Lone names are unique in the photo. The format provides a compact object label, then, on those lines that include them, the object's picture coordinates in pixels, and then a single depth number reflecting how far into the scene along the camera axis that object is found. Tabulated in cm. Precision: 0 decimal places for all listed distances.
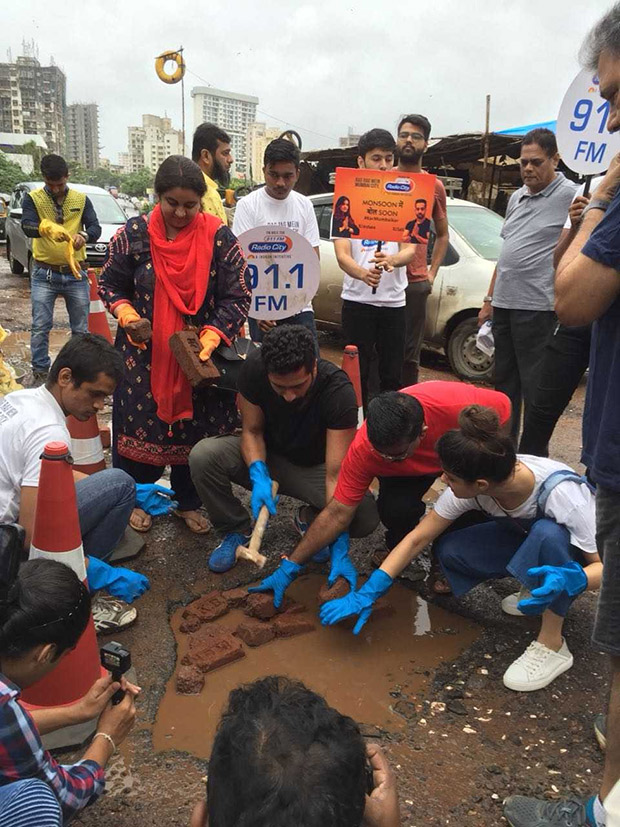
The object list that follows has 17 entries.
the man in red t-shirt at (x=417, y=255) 413
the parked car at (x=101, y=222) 950
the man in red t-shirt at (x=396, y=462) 240
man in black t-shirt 284
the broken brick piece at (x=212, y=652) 229
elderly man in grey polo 348
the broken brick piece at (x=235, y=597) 265
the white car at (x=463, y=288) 591
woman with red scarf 299
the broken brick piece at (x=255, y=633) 243
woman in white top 213
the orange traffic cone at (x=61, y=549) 193
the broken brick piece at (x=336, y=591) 259
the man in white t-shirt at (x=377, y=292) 400
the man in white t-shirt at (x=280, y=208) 387
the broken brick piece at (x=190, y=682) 217
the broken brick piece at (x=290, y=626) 249
